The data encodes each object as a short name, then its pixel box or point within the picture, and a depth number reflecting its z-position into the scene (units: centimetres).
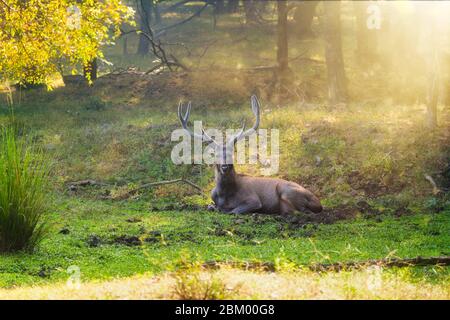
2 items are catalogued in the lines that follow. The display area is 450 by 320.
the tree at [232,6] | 3825
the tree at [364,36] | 2691
